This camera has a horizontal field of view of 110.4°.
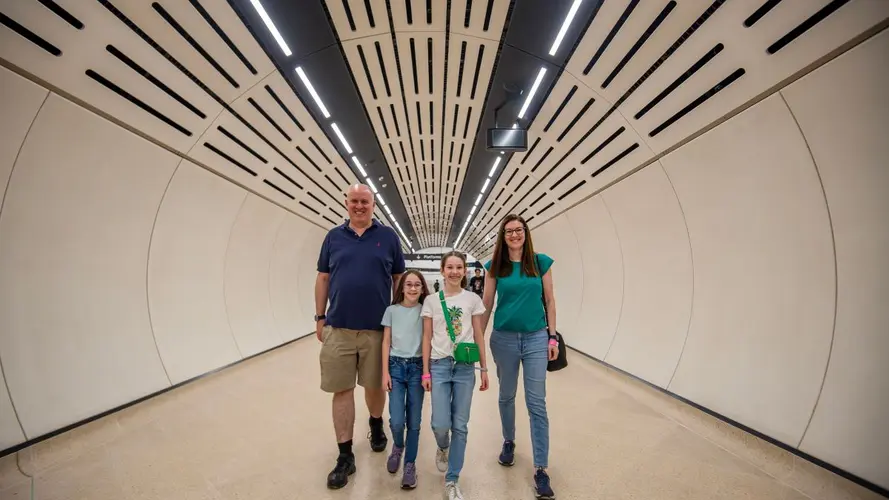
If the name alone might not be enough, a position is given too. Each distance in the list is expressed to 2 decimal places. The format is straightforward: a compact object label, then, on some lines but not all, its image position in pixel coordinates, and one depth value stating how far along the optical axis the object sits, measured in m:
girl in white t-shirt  2.18
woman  2.35
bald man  2.51
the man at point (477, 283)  12.85
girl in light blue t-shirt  2.38
